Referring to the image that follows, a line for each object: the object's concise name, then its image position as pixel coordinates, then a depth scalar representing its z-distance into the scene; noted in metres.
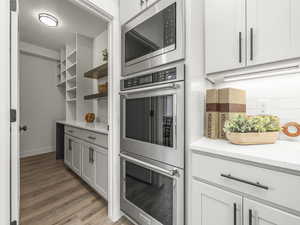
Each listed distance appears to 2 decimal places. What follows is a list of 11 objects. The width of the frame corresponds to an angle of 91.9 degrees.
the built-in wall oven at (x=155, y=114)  0.99
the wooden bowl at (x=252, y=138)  0.91
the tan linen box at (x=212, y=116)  1.11
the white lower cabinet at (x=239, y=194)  0.64
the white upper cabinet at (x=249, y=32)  0.84
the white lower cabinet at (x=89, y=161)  1.74
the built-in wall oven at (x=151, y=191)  0.99
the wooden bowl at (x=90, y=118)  2.70
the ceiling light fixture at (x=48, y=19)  2.36
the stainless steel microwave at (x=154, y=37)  1.00
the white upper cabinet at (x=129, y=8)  1.29
